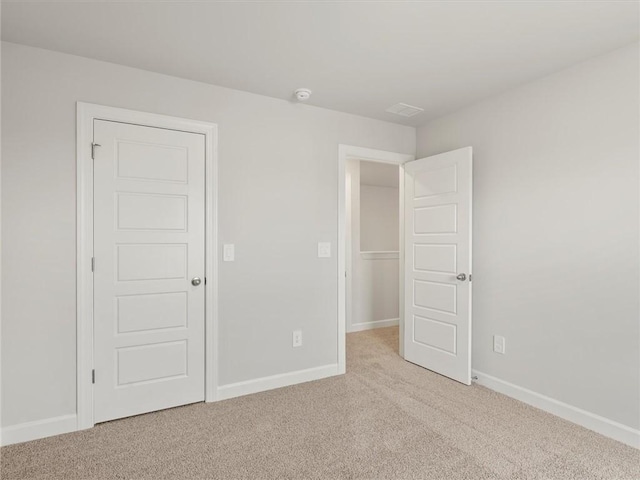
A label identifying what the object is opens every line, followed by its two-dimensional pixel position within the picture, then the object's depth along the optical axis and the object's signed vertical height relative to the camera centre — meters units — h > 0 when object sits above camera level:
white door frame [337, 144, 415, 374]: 3.34 +0.01
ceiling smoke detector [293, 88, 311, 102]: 2.83 +1.15
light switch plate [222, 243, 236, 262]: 2.81 -0.10
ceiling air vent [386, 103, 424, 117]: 3.20 +1.18
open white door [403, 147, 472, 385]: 3.06 -0.21
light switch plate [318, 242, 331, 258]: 3.24 -0.09
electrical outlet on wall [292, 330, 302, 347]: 3.12 -0.85
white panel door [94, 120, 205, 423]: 2.43 -0.20
